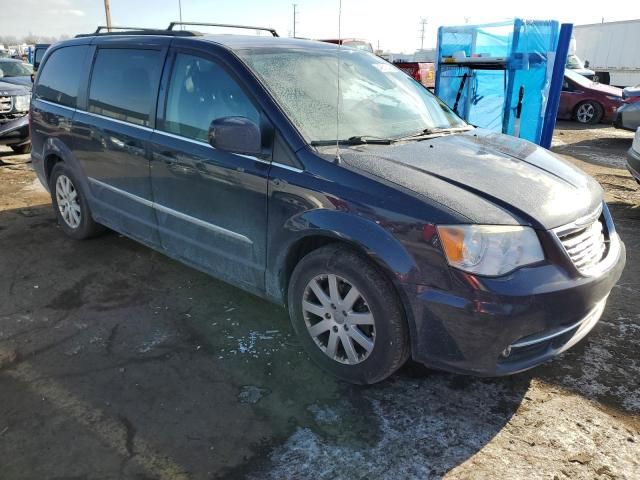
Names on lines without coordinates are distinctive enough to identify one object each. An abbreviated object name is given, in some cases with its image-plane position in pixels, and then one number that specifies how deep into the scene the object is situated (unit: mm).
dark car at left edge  8383
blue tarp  8062
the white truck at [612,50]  22719
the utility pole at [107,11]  27812
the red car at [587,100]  13680
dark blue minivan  2363
